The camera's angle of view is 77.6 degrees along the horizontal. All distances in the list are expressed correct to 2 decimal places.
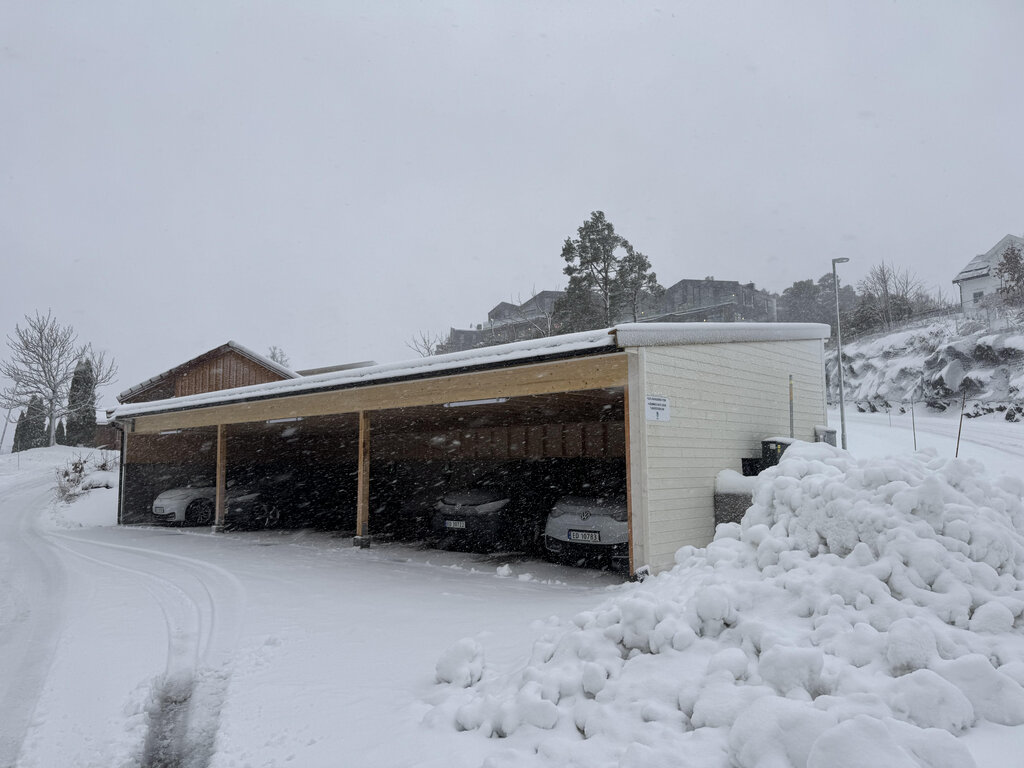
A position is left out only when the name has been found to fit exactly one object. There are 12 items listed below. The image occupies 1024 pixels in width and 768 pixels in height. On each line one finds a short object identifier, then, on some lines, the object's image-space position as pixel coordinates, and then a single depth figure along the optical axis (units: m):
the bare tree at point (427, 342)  42.22
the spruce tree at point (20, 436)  34.41
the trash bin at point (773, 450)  8.18
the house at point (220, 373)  26.77
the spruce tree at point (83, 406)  34.74
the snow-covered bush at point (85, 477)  19.42
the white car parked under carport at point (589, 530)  7.78
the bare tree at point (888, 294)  37.72
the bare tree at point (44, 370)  33.34
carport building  6.87
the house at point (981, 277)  36.73
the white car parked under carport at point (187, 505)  14.73
